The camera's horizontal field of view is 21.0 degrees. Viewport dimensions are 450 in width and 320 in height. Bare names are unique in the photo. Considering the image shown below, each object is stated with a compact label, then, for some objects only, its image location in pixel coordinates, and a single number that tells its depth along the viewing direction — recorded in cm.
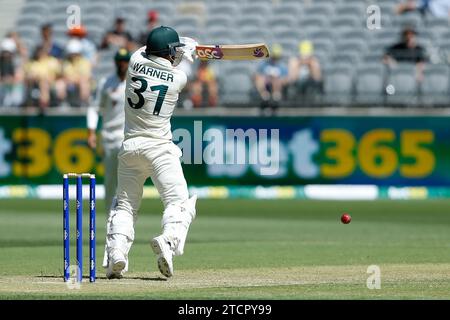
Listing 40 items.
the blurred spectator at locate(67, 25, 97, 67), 2314
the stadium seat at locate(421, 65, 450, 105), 2164
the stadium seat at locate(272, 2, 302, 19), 2447
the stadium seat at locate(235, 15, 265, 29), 2422
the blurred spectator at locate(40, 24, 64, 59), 2306
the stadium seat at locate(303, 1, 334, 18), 2423
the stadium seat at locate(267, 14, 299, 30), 2416
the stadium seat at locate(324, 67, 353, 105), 2208
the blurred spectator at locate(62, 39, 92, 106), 2259
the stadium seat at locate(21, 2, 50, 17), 2569
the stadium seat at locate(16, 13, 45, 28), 2536
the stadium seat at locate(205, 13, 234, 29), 2442
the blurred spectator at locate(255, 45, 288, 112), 2200
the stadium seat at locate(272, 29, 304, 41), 2386
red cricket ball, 1218
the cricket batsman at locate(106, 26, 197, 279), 1013
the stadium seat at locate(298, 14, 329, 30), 2403
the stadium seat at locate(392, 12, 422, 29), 2273
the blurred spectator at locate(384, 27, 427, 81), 2183
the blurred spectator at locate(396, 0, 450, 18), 2298
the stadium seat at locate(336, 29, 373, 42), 2331
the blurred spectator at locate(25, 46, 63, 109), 2245
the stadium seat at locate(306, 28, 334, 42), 2361
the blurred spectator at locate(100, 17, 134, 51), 2242
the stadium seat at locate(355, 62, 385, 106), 2194
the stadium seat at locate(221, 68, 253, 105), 2272
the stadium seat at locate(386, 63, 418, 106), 2172
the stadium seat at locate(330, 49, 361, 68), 2273
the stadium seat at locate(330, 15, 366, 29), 2352
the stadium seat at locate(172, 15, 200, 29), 2445
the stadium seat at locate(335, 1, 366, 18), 2370
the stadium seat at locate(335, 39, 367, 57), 2314
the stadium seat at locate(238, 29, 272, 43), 2367
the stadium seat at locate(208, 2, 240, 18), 2477
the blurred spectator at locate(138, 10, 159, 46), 2247
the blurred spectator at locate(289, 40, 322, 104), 2206
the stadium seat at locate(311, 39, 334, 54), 2336
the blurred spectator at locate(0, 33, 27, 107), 2262
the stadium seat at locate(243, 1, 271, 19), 2456
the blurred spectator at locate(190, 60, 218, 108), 2234
